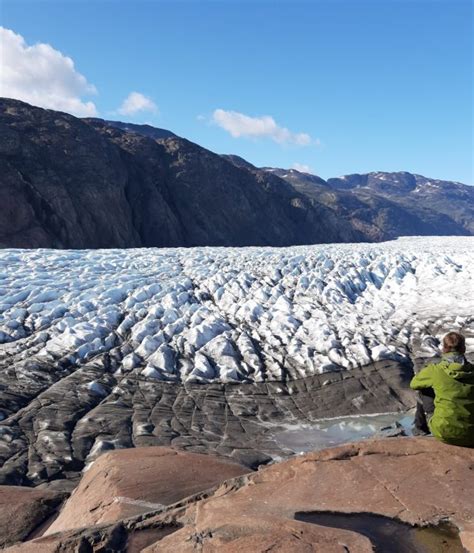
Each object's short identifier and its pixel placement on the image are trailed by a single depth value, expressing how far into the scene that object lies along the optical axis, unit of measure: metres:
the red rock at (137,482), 4.57
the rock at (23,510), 4.73
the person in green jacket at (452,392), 4.88
